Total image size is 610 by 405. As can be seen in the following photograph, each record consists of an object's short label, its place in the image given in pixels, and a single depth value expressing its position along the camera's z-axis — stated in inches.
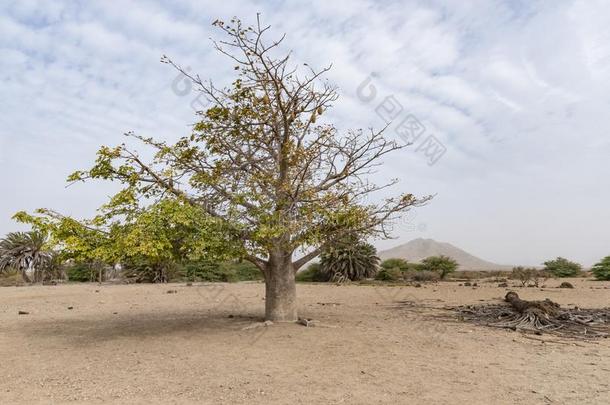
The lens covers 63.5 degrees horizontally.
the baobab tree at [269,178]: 375.6
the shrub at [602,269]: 1086.4
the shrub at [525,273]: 956.4
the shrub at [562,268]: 1252.5
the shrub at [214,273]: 1240.8
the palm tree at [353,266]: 1173.1
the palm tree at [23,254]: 1133.7
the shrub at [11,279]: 1035.3
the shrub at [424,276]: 1130.7
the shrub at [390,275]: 1149.7
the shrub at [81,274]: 1247.5
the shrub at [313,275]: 1245.7
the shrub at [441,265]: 1256.3
